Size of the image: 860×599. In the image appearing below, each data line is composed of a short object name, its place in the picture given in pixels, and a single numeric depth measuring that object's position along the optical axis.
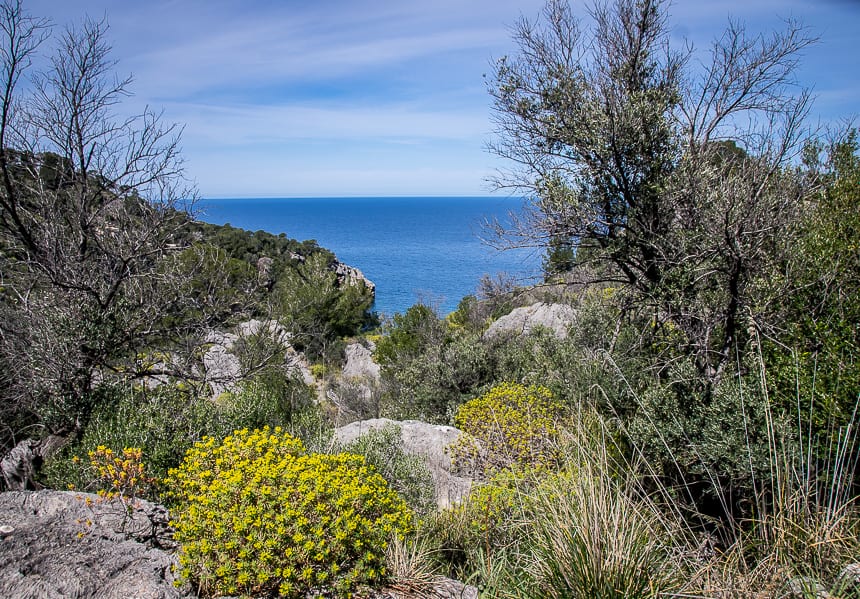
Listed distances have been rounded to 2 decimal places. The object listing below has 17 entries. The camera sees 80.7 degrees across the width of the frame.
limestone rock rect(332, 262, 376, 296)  36.39
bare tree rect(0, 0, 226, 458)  7.10
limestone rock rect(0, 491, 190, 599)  2.88
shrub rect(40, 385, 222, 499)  5.81
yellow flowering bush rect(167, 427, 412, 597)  3.08
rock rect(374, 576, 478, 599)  3.35
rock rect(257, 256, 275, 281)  30.78
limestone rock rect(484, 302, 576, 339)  16.12
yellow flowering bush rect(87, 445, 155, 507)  4.20
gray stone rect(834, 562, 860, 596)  2.16
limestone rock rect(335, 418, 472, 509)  7.56
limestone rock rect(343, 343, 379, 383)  23.82
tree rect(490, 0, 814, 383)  7.32
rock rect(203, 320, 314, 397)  9.22
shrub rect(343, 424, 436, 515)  6.07
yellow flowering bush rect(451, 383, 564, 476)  7.41
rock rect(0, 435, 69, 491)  6.14
